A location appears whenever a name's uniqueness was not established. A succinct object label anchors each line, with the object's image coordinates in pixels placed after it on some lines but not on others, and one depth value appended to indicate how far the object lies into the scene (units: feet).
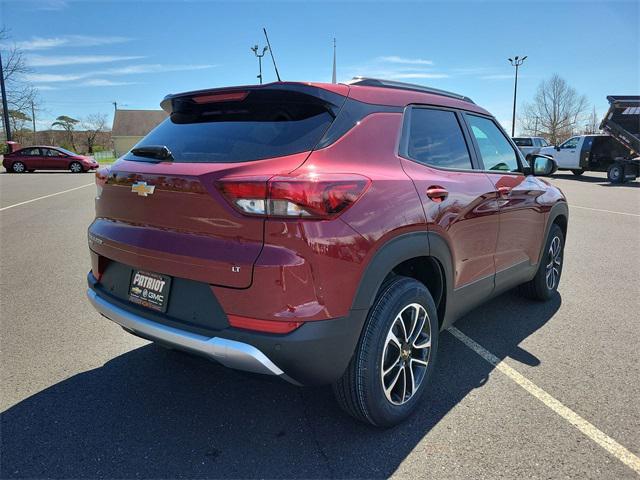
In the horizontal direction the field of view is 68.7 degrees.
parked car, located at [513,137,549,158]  94.36
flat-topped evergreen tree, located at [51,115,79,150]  246.47
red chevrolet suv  6.84
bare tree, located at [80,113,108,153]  246.47
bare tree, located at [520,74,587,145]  182.19
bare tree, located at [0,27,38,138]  108.73
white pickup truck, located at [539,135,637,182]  65.62
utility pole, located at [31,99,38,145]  127.77
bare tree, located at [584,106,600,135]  189.06
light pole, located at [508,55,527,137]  150.71
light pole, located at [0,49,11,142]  103.40
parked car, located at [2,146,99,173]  84.48
